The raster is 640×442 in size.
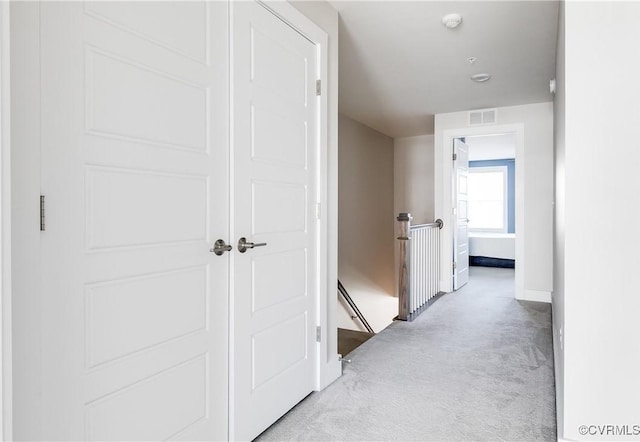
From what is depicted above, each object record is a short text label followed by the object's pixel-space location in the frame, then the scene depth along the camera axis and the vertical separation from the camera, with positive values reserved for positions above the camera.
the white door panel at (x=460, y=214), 5.32 +0.09
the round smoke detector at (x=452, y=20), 2.68 +1.34
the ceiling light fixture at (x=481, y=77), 3.78 +1.35
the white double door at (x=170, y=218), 1.17 +0.01
